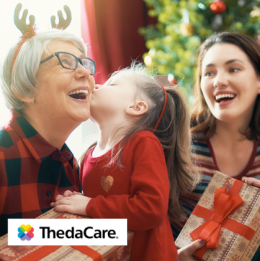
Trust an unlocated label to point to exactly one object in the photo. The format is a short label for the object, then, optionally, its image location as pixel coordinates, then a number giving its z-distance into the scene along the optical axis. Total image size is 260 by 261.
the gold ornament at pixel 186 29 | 2.31
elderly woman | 0.99
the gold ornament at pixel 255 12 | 2.25
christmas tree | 2.28
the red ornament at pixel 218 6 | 2.21
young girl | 0.94
